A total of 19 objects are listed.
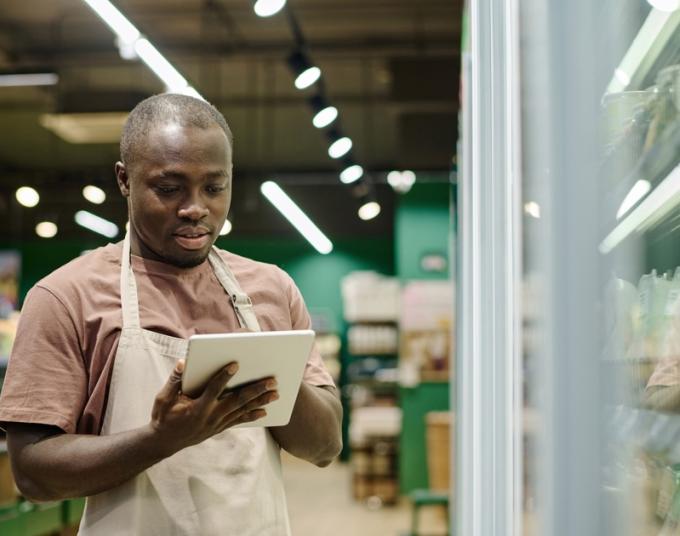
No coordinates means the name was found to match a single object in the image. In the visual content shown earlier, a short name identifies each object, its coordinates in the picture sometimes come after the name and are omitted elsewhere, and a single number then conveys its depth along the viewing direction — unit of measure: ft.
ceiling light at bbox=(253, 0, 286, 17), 13.98
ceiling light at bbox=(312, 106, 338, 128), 21.54
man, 4.42
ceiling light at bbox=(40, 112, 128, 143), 24.26
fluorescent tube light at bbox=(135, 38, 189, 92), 15.23
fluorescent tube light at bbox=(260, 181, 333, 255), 43.73
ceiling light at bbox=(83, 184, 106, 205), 36.76
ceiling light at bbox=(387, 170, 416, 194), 29.01
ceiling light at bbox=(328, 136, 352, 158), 25.07
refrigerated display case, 2.43
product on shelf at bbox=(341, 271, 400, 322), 36.42
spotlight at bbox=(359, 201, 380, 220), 42.14
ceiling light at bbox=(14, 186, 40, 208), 38.42
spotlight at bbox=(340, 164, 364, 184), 29.38
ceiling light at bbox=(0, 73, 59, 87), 19.97
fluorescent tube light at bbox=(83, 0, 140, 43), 13.23
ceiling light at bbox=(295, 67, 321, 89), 18.57
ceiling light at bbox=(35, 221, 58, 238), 47.09
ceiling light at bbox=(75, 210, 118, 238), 42.69
